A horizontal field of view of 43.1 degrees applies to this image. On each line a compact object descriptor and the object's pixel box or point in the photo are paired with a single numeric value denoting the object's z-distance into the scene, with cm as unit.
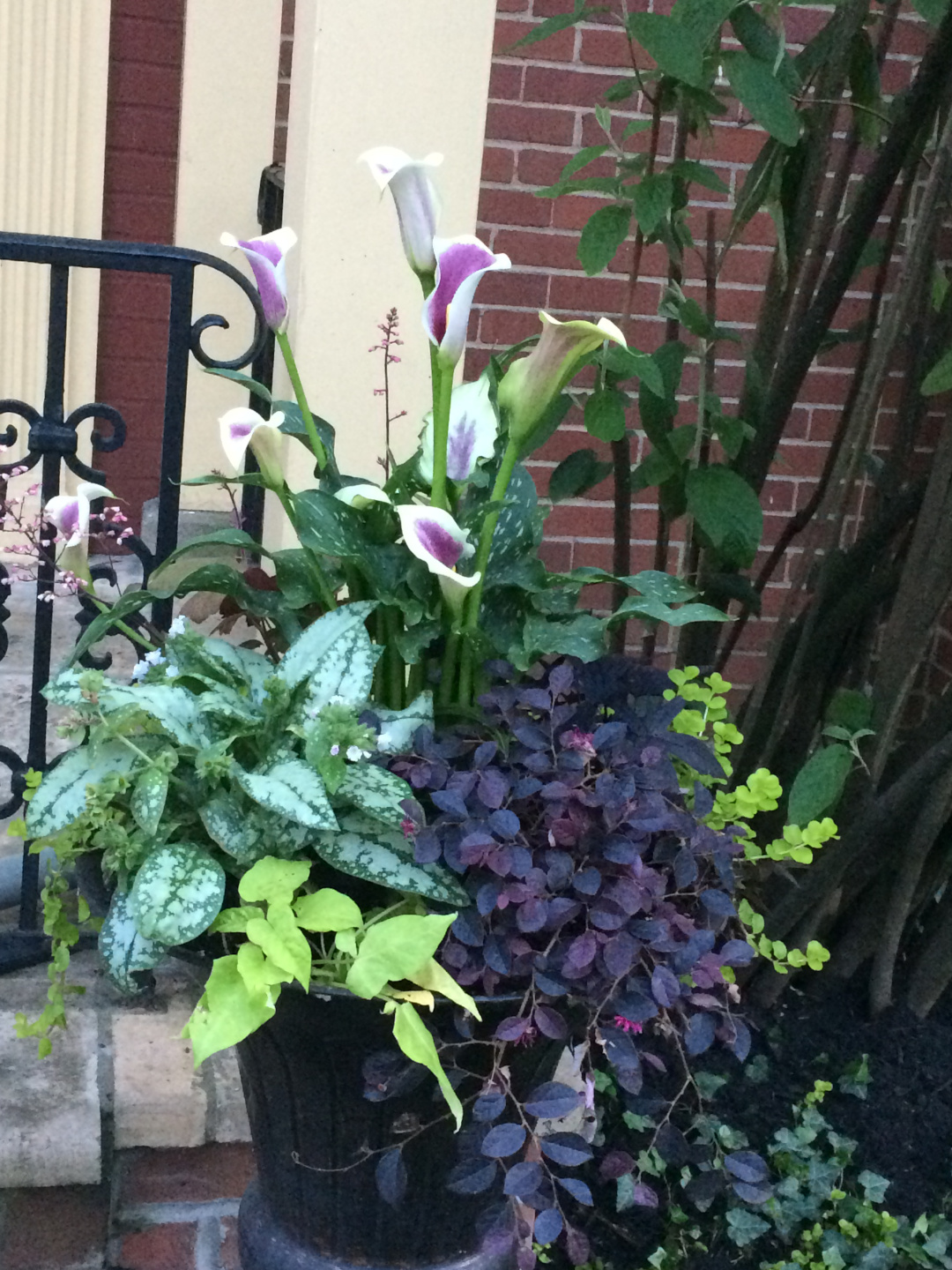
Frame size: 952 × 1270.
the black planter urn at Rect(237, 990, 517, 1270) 104
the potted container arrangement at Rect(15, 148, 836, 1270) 96
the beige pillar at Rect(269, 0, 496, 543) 159
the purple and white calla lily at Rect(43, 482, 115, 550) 118
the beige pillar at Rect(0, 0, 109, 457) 279
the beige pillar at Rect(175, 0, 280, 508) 264
